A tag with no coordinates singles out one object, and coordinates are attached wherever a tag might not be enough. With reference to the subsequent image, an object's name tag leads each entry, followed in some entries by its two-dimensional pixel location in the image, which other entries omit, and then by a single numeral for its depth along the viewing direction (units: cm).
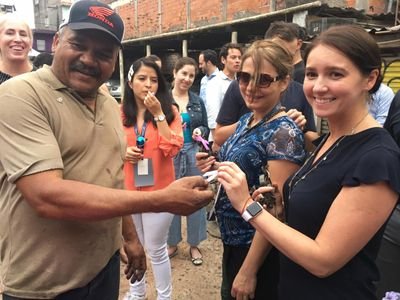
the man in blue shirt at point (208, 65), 587
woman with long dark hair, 294
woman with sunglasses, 175
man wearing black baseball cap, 137
